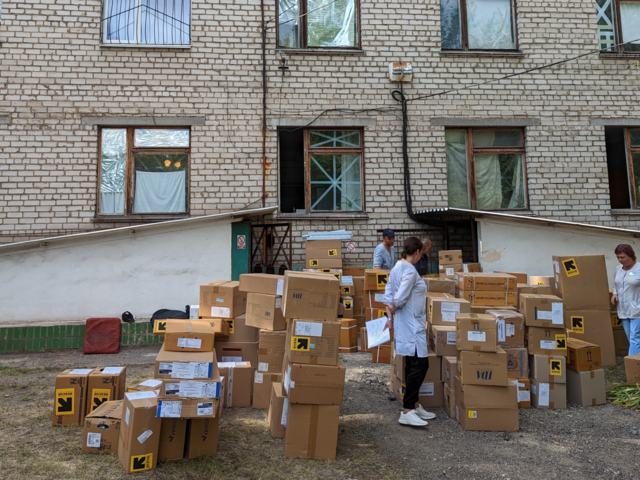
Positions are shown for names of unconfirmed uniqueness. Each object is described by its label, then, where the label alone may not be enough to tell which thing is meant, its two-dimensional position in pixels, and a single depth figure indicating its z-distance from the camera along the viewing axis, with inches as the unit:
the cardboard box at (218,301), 194.9
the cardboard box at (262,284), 185.5
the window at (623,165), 374.6
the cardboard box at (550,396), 184.9
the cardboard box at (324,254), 311.7
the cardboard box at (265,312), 182.5
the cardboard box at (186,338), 158.4
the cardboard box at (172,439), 134.8
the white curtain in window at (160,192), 347.6
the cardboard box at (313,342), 143.1
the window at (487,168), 367.9
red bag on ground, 279.3
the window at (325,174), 358.6
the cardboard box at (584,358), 188.1
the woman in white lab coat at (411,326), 166.4
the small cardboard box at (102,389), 162.1
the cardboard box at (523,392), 185.8
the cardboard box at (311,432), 140.8
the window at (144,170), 343.9
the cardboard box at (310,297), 149.1
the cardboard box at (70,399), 159.9
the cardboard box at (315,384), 140.3
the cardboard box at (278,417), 151.6
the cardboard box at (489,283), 230.8
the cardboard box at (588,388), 187.5
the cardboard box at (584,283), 236.7
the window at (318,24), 365.1
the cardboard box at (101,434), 139.9
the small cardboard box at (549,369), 184.7
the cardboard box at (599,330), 239.3
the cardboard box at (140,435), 127.6
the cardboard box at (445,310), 195.6
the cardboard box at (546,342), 186.9
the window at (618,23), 382.3
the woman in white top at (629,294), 217.6
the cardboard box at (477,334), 167.3
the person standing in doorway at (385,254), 291.3
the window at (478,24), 376.5
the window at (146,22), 353.1
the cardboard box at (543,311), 186.7
